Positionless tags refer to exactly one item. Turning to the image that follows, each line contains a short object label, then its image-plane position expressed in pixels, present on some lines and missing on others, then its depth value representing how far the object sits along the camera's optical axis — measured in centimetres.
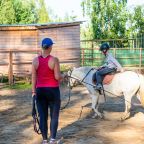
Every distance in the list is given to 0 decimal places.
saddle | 949
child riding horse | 912
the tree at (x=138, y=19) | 3259
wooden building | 2069
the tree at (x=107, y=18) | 3309
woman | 624
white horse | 909
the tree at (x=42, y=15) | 5120
